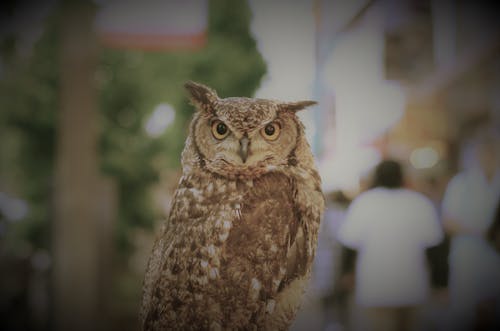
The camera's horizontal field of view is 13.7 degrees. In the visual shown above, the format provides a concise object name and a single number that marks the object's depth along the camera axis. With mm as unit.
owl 2194
